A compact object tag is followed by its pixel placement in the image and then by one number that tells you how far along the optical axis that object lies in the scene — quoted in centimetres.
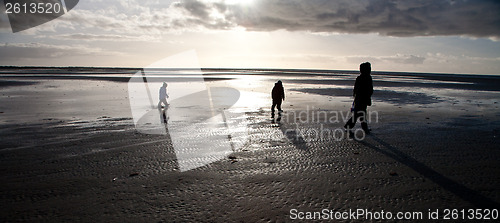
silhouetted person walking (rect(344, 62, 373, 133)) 767
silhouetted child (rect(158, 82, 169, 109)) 1319
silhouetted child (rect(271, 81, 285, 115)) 1178
